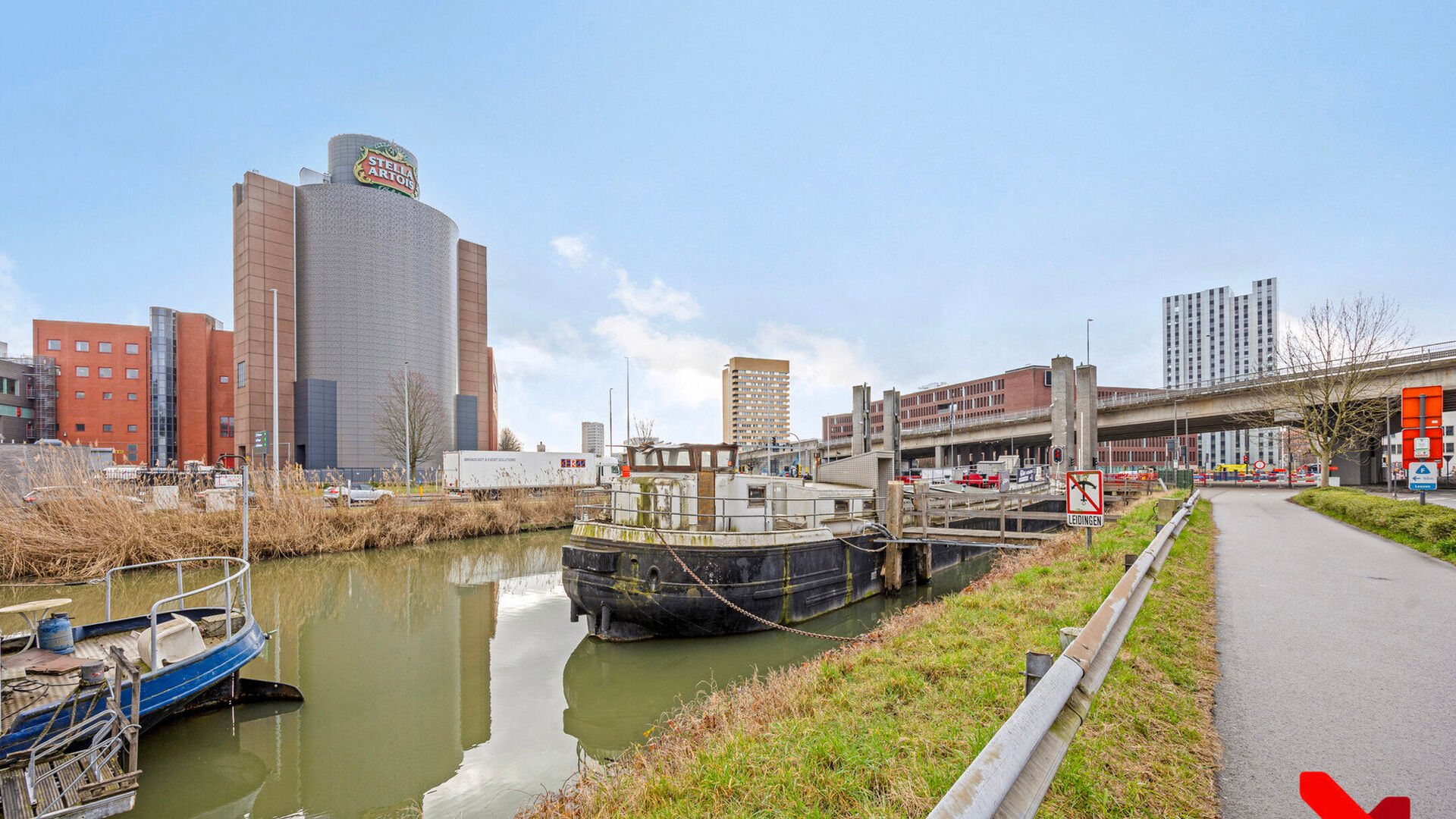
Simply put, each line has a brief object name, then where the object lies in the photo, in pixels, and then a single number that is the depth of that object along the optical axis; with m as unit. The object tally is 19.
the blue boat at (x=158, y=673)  6.39
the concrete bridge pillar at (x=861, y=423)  25.92
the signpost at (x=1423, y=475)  14.94
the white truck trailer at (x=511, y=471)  37.22
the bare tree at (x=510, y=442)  95.81
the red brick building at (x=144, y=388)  65.31
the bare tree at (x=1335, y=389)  31.30
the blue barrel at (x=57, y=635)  8.09
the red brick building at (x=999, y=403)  95.81
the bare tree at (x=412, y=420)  53.16
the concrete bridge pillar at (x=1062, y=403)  42.12
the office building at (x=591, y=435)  176.20
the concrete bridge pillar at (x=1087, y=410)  40.69
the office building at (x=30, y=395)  62.97
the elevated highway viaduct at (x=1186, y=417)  33.34
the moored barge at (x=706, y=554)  11.98
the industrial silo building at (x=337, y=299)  55.97
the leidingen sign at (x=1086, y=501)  11.05
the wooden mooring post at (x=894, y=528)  16.38
